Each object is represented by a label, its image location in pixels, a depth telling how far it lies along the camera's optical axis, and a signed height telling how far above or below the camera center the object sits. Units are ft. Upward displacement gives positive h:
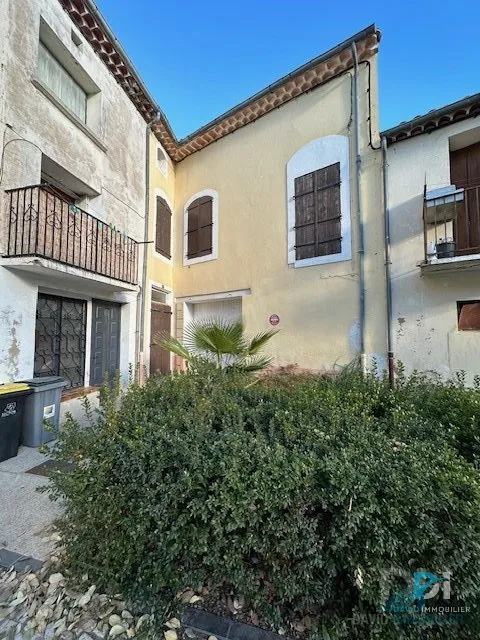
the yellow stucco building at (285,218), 19.85 +9.73
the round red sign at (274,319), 23.09 +1.43
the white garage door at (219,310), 26.81 +2.61
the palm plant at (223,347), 13.41 -0.45
